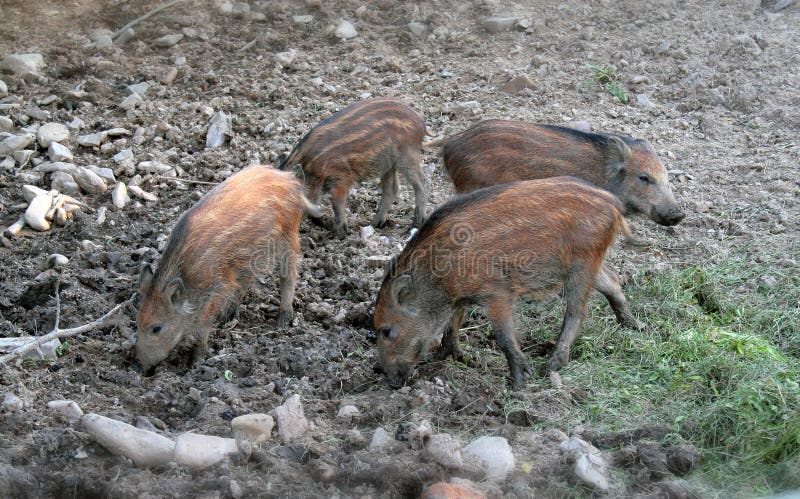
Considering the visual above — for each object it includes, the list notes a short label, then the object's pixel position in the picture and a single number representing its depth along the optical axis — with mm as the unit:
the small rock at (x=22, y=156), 6824
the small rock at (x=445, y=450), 3697
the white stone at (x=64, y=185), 6457
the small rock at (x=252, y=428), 3965
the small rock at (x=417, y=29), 8828
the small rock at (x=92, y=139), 7031
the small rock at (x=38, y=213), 6059
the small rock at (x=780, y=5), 8820
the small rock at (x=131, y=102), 7570
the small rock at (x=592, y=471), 3574
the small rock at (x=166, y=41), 8609
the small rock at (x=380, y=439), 3934
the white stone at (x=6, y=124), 7254
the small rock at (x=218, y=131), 7094
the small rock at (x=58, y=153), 6809
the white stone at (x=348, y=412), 4277
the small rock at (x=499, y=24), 8820
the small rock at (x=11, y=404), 4129
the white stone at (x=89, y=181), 6492
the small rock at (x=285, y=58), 8312
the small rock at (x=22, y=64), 8070
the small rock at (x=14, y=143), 6898
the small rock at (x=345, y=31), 8805
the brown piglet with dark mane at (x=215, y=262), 5035
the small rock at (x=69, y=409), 4133
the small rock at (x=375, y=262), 5840
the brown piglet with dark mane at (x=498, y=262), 4820
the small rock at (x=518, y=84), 7785
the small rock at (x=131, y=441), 3752
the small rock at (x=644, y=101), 7629
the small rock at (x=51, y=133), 7023
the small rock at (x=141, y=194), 6434
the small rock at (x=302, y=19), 9062
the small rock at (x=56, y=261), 5625
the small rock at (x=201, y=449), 3705
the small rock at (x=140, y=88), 7824
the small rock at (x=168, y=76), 8023
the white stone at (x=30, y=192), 6281
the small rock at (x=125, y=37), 8672
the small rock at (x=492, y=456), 3721
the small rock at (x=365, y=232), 6246
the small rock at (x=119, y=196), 6340
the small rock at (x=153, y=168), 6719
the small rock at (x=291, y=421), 4023
